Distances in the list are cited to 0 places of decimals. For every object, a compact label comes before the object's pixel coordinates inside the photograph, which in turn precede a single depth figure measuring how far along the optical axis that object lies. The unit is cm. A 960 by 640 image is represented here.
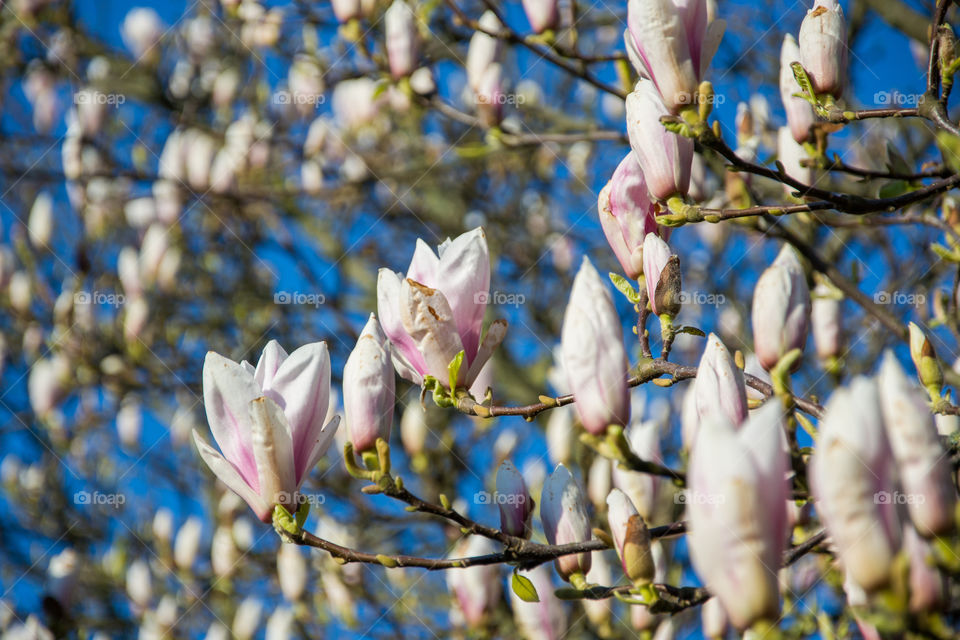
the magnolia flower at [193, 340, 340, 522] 111
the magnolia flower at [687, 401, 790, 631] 95
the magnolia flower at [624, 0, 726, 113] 111
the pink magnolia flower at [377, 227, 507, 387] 112
